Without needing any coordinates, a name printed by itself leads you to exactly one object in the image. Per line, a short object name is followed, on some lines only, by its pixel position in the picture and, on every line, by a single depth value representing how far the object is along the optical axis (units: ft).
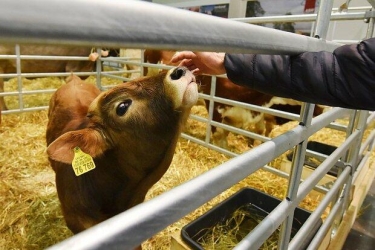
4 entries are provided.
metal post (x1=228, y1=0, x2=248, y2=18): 11.80
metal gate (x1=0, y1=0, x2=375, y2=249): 0.99
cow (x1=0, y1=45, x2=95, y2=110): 16.68
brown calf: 3.93
